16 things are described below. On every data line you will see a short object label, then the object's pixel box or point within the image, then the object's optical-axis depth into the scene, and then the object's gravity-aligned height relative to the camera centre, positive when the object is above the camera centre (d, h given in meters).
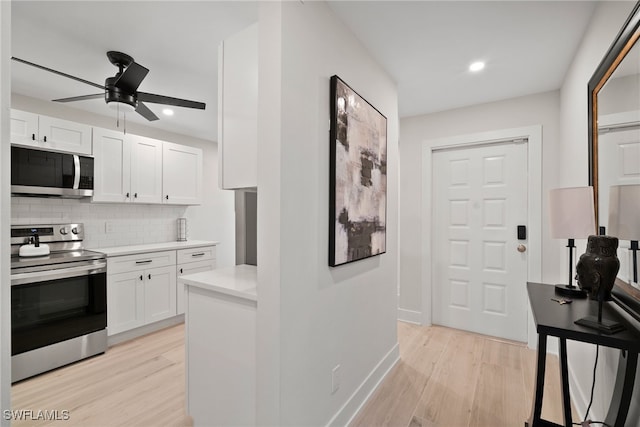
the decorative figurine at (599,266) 1.16 -0.21
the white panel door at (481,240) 3.02 -0.27
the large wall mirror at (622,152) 1.17 +0.27
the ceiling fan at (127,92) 2.09 +0.91
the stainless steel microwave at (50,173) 2.59 +0.38
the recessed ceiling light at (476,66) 2.34 +1.15
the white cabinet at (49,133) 2.64 +0.76
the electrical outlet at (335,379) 1.73 -0.94
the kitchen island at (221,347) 1.47 -0.68
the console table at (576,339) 1.04 -0.43
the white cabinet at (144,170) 3.21 +0.52
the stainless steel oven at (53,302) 2.36 -0.73
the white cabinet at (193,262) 3.58 -0.58
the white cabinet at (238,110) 1.52 +0.54
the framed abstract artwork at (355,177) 1.70 +0.23
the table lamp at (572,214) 1.45 +0.00
